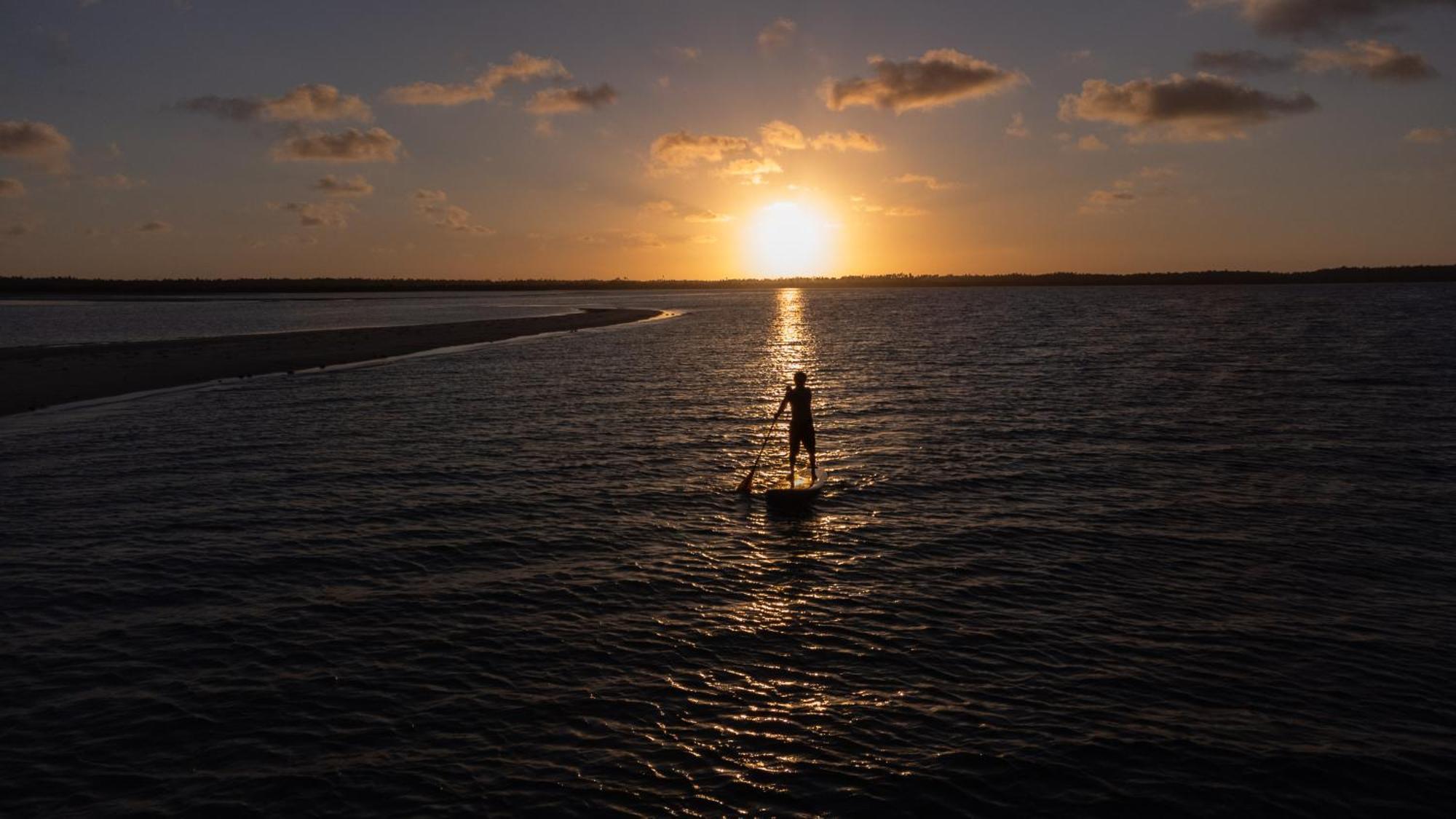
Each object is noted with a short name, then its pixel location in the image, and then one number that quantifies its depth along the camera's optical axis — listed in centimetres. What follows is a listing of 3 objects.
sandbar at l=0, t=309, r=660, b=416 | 4494
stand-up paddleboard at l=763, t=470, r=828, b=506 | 2252
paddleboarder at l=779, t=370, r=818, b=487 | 2383
